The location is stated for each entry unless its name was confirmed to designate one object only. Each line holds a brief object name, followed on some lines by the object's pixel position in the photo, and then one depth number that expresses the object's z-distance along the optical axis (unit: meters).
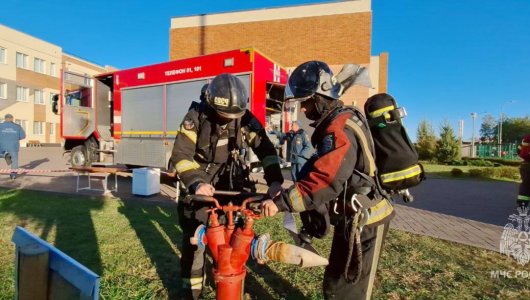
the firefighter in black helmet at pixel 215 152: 2.36
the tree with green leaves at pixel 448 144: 17.92
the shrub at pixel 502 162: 17.60
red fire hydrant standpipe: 1.70
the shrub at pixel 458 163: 17.83
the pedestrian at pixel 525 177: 6.04
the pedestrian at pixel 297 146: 7.86
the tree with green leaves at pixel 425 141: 19.28
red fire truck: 7.47
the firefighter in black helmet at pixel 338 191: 1.73
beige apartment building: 30.89
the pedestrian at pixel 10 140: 9.45
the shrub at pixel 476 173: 13.12
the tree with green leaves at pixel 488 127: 66.53
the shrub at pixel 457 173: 12.92
